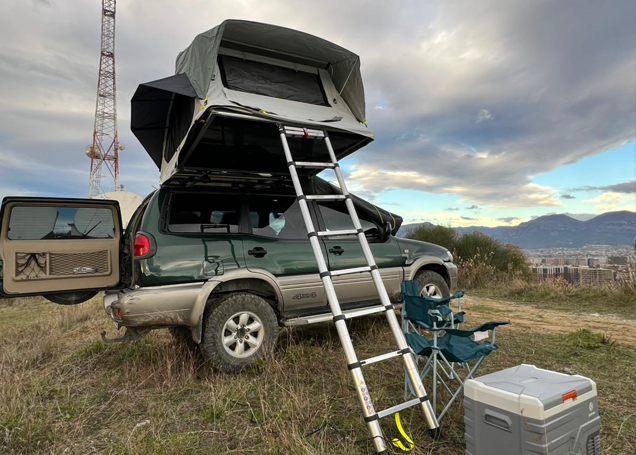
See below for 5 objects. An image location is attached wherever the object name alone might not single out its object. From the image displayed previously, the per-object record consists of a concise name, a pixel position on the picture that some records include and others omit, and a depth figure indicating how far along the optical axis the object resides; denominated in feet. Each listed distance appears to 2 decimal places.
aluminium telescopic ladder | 8.11
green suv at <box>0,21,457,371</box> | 11.87
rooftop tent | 11.41
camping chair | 8.73
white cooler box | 6.14
